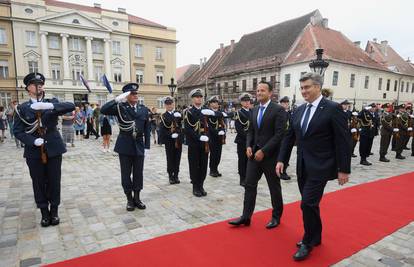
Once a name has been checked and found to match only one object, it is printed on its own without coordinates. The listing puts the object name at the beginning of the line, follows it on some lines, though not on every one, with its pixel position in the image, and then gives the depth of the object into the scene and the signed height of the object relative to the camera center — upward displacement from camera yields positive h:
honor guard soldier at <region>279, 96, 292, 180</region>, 6.70 -0.22
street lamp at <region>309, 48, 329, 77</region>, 8.06 +0.96
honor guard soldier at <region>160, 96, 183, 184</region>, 6.33 -1.03
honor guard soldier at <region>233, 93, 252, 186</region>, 6.30 -0.76
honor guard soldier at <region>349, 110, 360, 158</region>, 9.27 -0.96
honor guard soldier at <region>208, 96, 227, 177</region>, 6.78 -0.94
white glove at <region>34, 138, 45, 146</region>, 3.70 -0.64
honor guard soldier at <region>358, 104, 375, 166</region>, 8.65 -1.09
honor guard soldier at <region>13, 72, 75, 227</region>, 3.78 -0.64
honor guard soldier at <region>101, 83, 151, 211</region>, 4.48 -0.72
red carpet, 3.04 -1.81
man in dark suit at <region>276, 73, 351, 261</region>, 2.94 -0.57
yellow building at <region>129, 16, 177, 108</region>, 39.75 +5.42
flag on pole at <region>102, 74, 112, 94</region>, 4.86 +0.17
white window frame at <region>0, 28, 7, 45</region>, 32.25 +6.65
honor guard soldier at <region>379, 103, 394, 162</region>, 9.20 -1.16
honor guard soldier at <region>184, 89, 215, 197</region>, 5.37 -0.90
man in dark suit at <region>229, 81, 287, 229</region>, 3.74 -0.73
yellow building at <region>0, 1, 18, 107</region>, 31.95 +3.94
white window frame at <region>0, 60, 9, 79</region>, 32.68 +2.88
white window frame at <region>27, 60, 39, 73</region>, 33.78 +3.51
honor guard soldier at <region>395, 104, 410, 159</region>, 9.63 -1.13
